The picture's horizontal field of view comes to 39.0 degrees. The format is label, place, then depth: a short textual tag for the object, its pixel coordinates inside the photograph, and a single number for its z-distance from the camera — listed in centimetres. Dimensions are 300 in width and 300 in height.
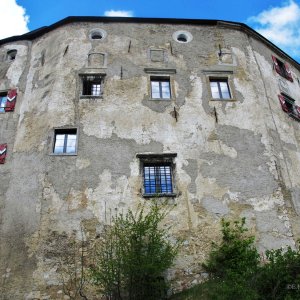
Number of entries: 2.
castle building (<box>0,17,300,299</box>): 1501
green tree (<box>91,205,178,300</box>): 1198
